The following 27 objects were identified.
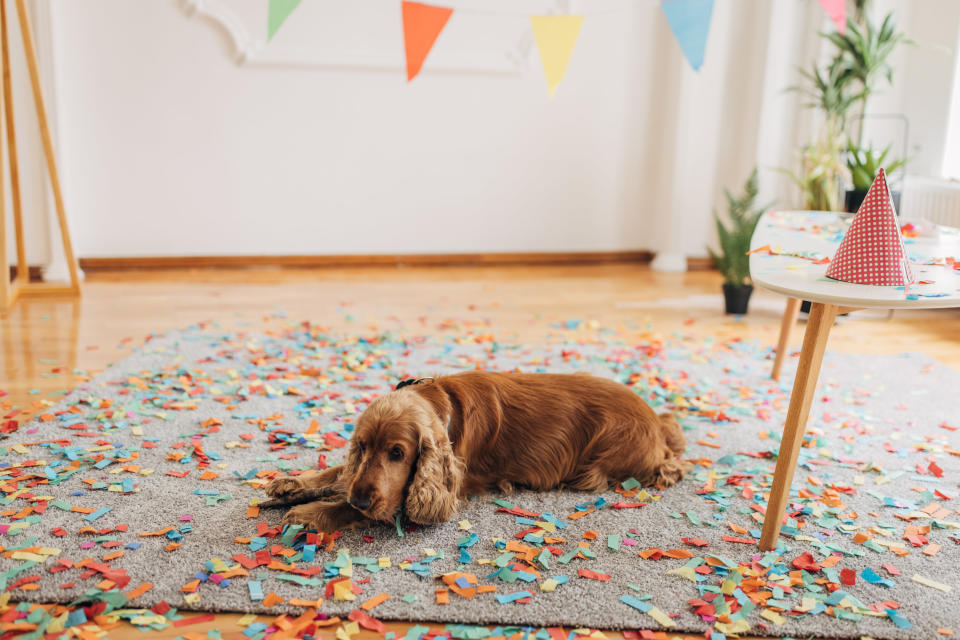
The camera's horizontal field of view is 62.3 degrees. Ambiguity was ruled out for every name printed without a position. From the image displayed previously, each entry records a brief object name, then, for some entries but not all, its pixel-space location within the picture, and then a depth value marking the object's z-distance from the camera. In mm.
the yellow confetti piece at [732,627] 1408
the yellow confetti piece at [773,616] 1435
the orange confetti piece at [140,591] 1454
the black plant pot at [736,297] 3775
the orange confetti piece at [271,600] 1450
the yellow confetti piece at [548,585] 1521
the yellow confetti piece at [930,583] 1558
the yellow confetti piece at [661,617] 1429
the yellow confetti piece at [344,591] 1475
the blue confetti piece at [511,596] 1478
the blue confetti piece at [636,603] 1470
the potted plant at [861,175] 3600
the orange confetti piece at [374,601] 1452
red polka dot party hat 1665
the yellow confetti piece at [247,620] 1400
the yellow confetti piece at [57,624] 1347
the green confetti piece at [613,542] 1685
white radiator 3863
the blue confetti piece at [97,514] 1737
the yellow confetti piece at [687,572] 1572
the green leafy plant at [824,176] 3906
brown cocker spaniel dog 1645
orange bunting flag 3209
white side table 1550
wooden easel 3502
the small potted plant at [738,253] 3697
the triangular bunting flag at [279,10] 2910
